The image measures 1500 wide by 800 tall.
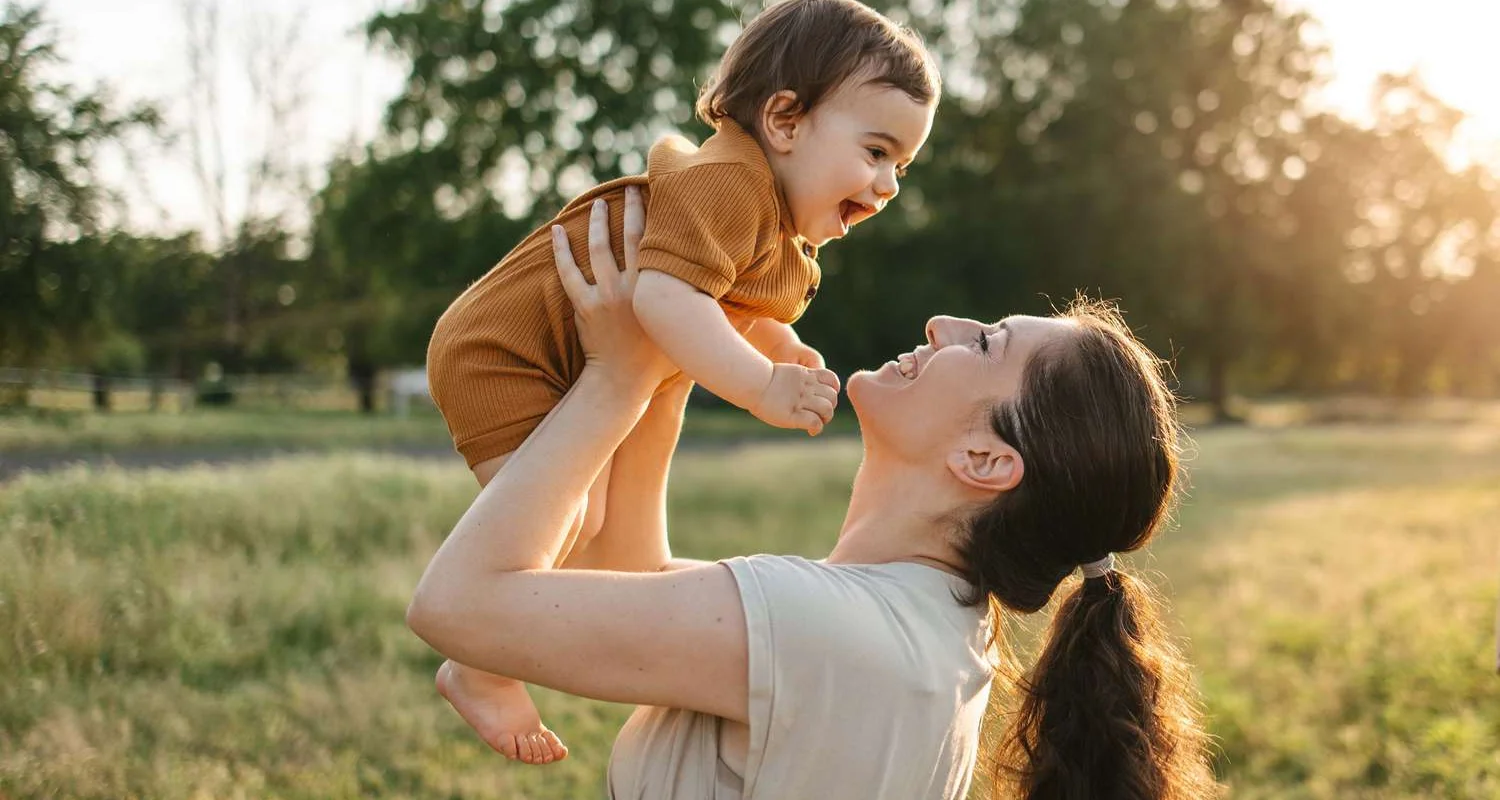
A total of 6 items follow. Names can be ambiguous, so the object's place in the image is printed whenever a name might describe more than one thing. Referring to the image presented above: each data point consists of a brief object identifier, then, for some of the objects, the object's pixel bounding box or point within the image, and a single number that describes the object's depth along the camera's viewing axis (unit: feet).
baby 7.09
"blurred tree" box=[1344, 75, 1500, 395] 127.03
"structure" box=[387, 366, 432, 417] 116.79
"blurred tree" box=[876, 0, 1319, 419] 116.06
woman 6.03
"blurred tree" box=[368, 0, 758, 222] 89.61
